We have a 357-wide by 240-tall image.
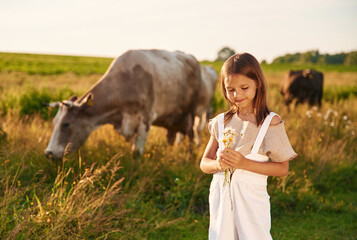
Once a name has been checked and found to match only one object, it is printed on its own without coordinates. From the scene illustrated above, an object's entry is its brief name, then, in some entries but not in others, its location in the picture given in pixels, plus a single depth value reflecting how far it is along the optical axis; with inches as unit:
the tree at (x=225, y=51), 3149.6
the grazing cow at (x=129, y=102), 219.9
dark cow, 483.5
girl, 90.1
